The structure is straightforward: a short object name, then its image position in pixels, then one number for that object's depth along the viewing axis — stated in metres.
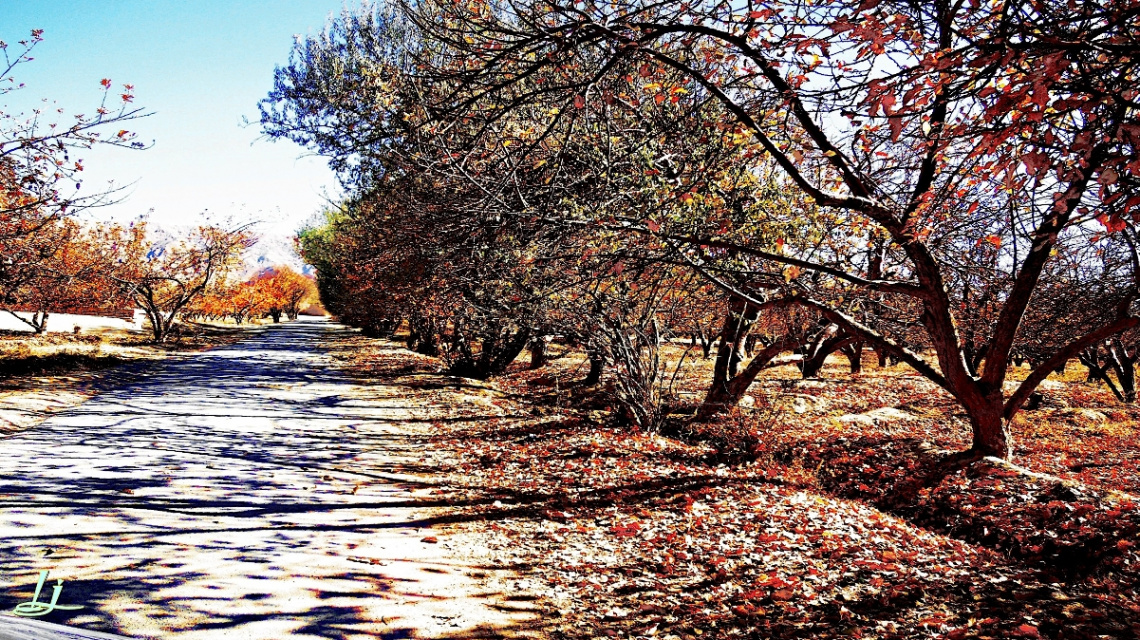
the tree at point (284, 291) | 64.69
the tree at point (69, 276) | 19.11
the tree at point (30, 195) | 8.49
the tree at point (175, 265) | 29.53
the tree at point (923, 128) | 3.54
